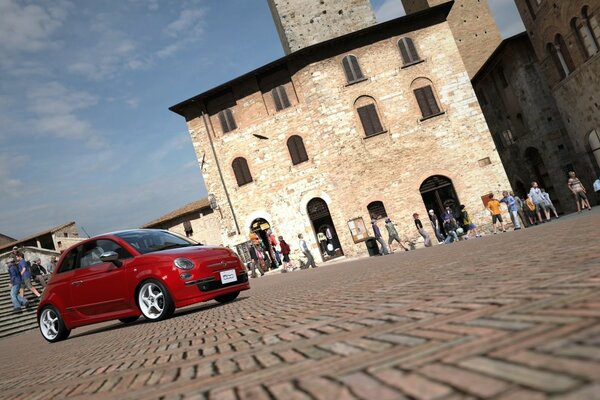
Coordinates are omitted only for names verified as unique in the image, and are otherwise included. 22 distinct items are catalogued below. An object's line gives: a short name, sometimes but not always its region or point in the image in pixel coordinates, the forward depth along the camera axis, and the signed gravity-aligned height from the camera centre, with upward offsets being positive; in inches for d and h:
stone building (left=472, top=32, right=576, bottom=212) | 885.8 +102.8
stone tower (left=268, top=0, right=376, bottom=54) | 1095.6 +493.7
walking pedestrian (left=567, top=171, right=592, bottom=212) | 661.3 -38.4
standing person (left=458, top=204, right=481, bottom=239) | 692.7 -46.5
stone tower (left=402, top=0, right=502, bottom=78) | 1305.4 +423.4
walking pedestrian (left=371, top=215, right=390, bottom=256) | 736.3 -26.8
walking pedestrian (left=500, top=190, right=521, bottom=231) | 673.0 -40.0
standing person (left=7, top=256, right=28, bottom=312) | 611.5 +67.8
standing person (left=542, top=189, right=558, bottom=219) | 698.8 -48.8
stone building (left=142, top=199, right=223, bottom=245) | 1331.2 +165.8
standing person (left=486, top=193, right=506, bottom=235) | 669.9 -33.8
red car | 285.9 +13.0
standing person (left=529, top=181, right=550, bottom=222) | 695.7 -41.1
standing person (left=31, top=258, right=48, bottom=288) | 724.0 +106.8
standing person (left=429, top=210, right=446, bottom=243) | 822.5 -39.2
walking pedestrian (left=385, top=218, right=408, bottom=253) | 714.8 -20.7
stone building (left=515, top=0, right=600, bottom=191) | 699.4 +151.8
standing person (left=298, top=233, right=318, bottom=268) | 810.2 -12.9
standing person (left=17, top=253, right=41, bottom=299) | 655.3 +84.5
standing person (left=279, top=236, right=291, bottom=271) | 841.5 -0.2
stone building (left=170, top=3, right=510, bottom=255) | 874.8 +172.3
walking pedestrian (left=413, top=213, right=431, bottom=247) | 714.2 -37.0
